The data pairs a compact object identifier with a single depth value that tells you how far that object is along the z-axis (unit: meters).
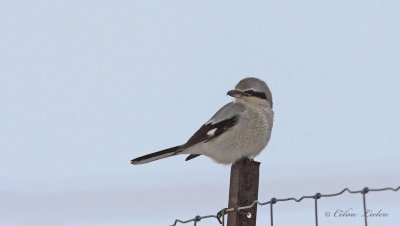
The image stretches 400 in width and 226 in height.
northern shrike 8.03
